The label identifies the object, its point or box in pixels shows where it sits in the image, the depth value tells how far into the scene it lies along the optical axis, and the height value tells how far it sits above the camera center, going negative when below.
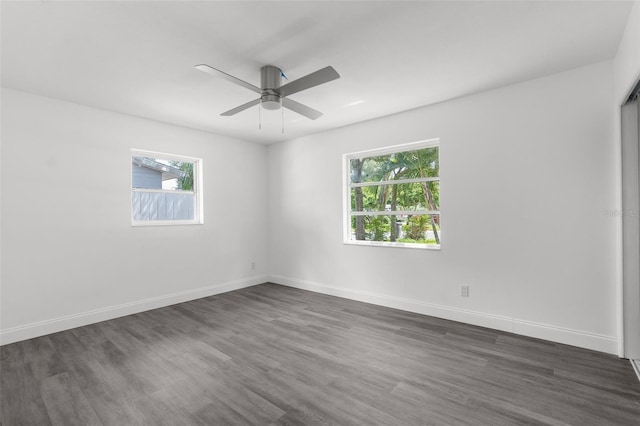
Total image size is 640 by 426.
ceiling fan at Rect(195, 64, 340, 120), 2.23 +1.04
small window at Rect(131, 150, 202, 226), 4.09 +0.38
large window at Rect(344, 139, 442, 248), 3.86 +0.23
